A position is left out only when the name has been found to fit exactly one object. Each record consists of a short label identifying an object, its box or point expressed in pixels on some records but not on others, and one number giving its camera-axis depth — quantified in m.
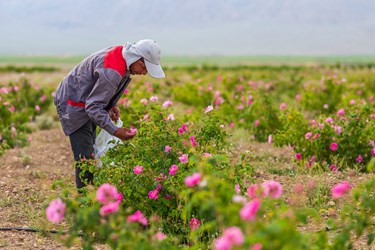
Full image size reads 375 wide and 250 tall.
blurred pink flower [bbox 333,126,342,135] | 12.41
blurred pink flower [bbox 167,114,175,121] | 8.89
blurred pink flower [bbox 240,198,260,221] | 3.98
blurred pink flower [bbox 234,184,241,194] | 7.18
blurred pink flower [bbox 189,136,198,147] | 8.11
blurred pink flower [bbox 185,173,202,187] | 4.47
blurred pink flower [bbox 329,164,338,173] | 11.80
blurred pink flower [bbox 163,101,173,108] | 9.31
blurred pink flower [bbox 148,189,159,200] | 7.59
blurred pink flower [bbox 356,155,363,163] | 12.37
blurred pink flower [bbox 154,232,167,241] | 5.05
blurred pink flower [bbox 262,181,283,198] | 4.68
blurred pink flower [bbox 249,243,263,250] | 4.02
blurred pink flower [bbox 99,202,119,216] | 4.93
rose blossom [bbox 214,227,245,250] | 3.87
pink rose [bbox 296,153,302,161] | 12.51
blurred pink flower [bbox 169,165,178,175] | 7.28
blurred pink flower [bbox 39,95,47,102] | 21.32
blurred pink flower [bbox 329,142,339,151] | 12.10
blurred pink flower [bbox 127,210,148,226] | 4.91
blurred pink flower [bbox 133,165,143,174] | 7.42
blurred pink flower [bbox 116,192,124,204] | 7.78
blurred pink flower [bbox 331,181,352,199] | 5.08
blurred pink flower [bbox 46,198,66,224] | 4.80
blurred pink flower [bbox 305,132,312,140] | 12.20
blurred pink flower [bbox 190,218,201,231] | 6.85
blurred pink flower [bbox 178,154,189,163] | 7.12
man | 8.67
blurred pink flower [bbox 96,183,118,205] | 4.87
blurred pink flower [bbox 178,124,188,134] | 8.44
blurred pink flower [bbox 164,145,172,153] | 8.02
